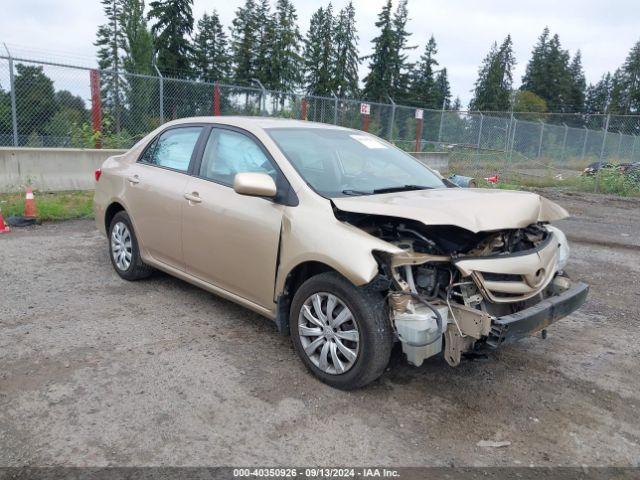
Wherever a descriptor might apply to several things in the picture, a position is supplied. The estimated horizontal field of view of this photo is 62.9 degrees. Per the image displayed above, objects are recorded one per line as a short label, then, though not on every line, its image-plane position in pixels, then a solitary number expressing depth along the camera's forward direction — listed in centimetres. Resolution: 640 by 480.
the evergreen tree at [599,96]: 9788
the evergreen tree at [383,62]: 5791
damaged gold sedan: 309
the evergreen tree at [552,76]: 8812
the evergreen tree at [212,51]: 4981
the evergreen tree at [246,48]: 5034
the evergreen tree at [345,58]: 5756
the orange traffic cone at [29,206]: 773
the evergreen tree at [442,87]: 7372
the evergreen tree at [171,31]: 4469
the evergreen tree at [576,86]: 9050
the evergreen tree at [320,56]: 5712
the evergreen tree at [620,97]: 8244
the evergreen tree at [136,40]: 4116
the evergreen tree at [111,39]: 4478
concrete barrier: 929
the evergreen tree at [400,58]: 5847
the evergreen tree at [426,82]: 6506
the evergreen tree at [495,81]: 8012
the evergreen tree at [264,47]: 4959
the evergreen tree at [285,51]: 4956
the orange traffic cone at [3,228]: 723
